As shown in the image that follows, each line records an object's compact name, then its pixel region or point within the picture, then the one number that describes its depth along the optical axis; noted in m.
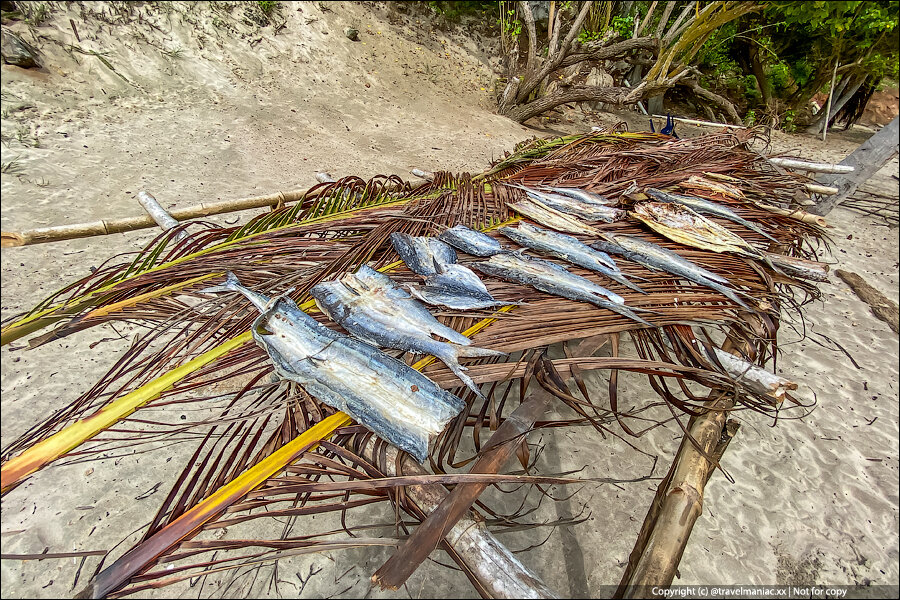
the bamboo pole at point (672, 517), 0.87
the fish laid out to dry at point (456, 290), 1.21
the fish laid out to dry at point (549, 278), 1.28
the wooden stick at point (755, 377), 1.12
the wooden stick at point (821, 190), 2.89
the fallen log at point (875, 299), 3.10
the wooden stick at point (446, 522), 0.76
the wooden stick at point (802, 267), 1.60
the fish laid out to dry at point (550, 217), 1.72
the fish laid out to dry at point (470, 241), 1.49
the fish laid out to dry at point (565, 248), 1.45
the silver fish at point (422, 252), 1.36
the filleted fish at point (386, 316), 1.04
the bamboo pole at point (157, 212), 1.92
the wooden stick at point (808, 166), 3.13
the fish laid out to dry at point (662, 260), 1.45
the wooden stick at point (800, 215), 2.07
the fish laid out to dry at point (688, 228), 1.69
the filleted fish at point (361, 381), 0.88
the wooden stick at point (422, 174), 2.71
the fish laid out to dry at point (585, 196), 1.96
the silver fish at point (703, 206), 1.93
